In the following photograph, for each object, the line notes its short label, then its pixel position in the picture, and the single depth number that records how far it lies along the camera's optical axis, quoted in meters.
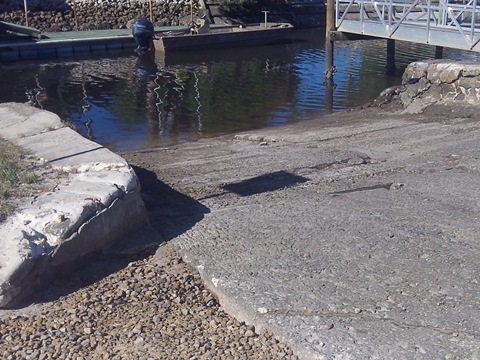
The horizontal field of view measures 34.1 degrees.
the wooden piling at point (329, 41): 22.00
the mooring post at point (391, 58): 25.03
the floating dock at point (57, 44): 29.94
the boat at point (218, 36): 31.67
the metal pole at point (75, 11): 39.12
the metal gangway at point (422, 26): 16.00
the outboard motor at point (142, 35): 31.17
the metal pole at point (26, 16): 37.03
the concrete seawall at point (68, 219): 5.88
